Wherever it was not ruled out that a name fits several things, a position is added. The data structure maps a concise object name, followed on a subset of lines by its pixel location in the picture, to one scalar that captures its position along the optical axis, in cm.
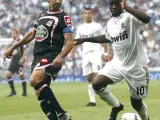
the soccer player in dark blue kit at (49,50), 1016
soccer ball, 1043
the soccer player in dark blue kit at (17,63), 2118
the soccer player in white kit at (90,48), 1735
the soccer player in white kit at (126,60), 1067
